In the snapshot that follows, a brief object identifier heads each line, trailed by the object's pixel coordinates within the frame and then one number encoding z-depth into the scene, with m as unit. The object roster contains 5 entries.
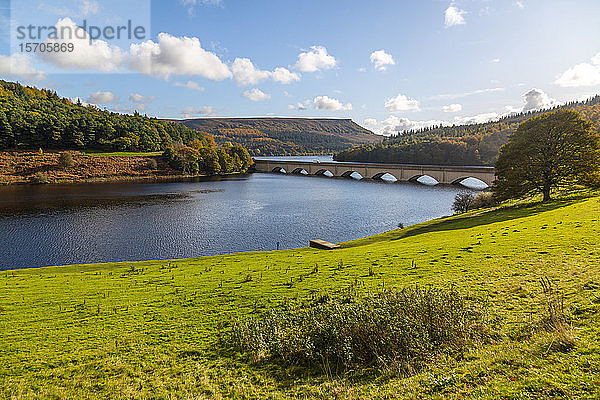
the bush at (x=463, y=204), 56.25
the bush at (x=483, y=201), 53.41
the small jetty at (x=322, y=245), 34.03
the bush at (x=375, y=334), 9.09
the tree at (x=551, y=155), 39.12
